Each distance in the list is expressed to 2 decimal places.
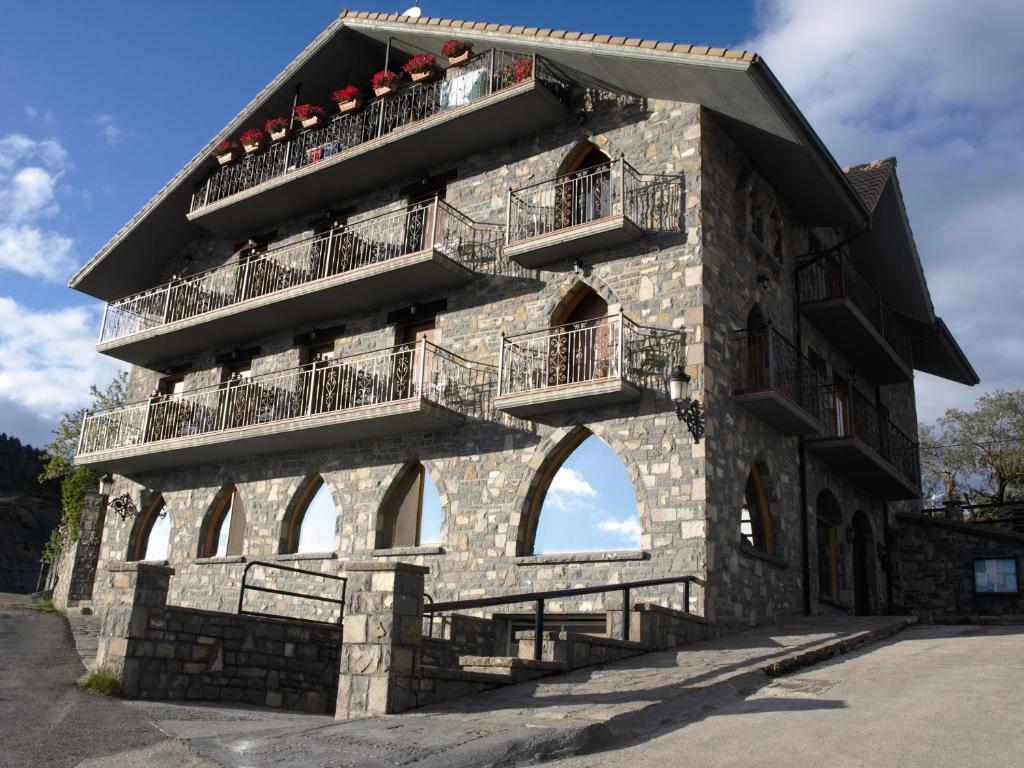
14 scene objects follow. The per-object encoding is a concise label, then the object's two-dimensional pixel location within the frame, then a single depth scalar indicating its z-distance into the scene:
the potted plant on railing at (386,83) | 18.22
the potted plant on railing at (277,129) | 19.95
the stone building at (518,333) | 13.94
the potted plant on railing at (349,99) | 18.95
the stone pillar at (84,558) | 20.22
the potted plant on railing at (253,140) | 20.27
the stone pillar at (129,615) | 10.45
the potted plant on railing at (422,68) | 17.77
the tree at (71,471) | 21.88
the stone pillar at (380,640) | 8.38
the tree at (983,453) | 30.88
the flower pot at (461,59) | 17.11
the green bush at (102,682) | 10.33
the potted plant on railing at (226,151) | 20.59
